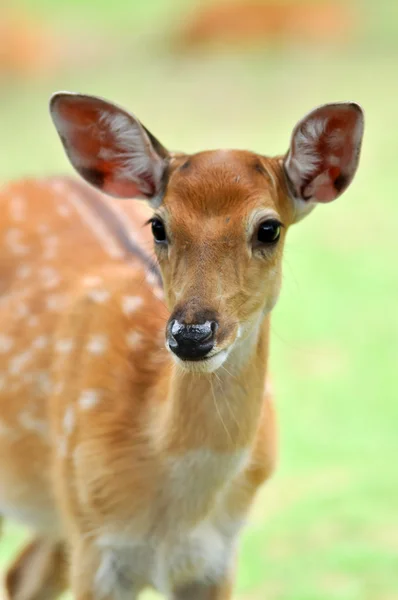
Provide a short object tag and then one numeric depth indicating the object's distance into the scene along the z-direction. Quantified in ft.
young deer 15.15
